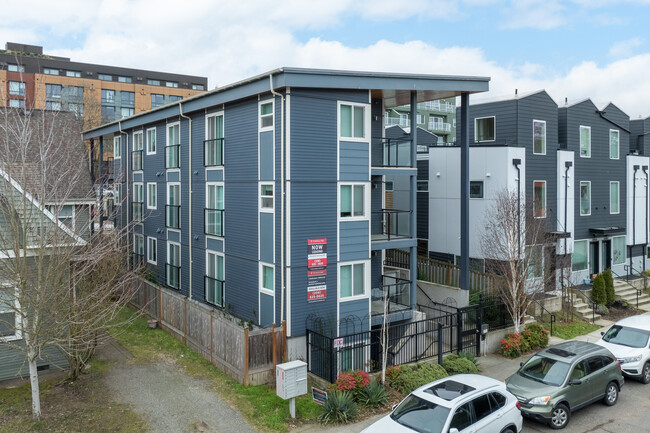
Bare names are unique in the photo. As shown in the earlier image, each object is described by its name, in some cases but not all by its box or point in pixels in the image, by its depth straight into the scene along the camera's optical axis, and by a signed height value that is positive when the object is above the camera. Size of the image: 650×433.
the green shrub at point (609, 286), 24.98 -4.44
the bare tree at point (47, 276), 11.45 -1.90
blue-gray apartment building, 16.06 +0.08
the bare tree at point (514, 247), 18.92 -2.10
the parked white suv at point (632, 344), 15.63 -4.75
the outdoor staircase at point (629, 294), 26.20 -5.20
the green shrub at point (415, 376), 14.26 -5.02
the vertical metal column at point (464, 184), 19.43 +0.40
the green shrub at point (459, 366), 15.72 -5.17
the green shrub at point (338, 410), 12.53 -5.17
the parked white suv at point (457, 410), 10.25 -4.38
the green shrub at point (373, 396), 13.45 -5.16
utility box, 12.49 -4.40
